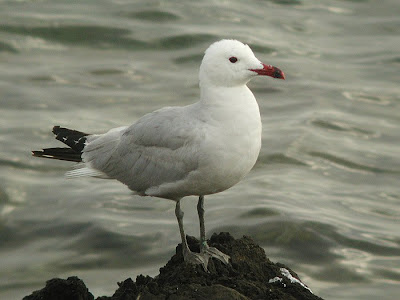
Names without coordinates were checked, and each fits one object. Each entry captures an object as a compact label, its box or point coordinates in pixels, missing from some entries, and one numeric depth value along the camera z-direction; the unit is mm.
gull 14328
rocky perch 12297
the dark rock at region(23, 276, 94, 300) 13672
